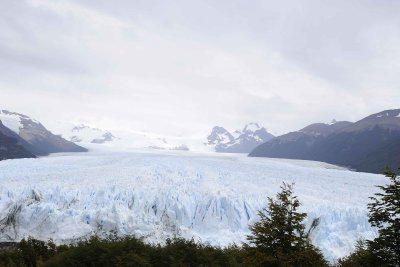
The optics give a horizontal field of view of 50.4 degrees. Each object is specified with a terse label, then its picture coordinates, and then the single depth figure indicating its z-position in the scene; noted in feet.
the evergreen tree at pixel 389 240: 50.98
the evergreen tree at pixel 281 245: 53.36
